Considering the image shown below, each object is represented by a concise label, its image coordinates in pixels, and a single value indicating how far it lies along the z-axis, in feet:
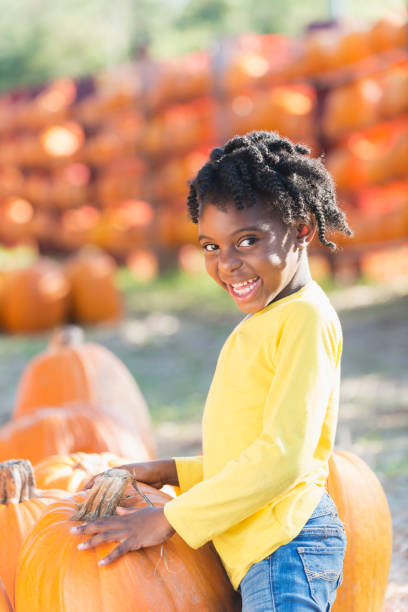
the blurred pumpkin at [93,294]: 27.58
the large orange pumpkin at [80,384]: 13.12
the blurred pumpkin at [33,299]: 26.89
